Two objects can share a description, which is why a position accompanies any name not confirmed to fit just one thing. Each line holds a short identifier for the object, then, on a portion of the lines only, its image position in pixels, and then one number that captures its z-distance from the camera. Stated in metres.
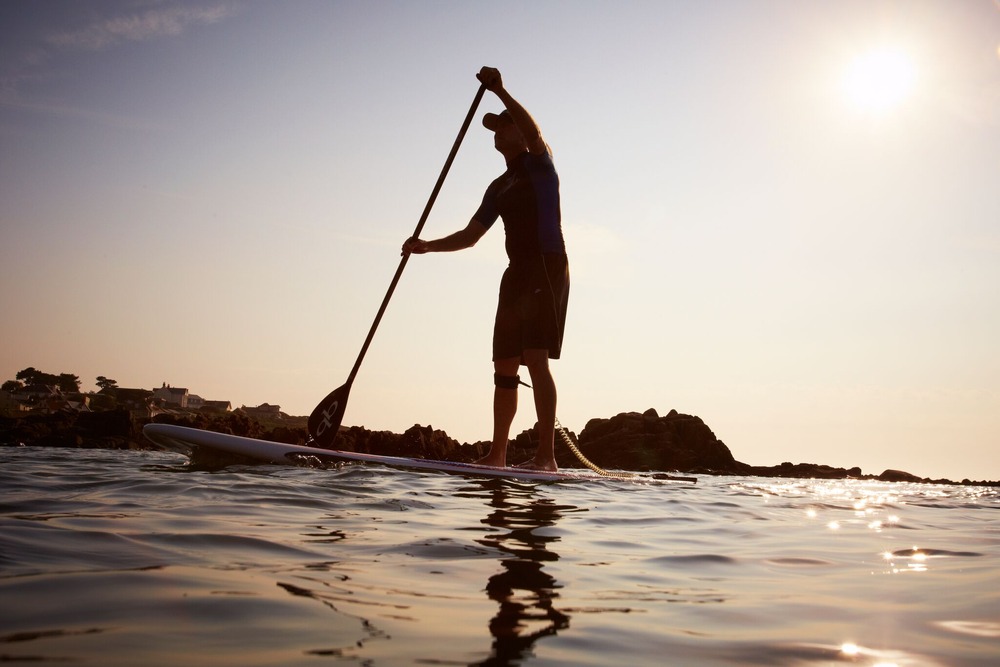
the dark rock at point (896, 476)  33.91
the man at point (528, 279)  6.75
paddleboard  5.97
